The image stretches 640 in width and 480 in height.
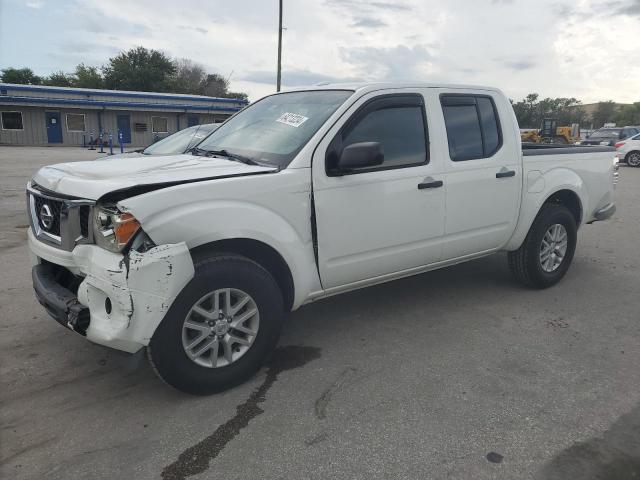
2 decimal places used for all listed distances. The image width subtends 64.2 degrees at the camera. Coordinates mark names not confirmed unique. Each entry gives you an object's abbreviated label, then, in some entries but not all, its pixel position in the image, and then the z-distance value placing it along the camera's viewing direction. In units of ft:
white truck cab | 8.95
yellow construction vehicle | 105.50
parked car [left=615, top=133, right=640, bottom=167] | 70.64
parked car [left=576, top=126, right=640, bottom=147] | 76.70
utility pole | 75.61
